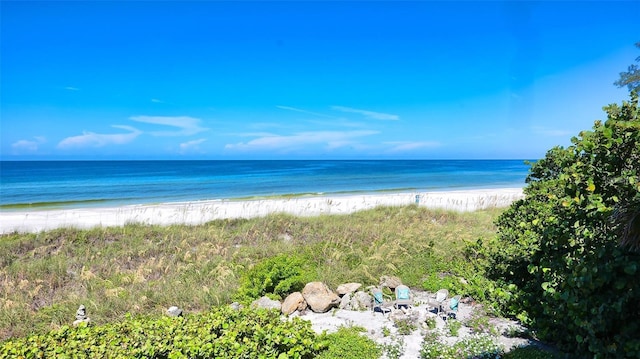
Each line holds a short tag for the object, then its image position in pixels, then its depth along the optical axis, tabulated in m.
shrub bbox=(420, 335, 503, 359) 5.30
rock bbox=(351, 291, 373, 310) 7.22
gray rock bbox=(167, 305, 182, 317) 7.00
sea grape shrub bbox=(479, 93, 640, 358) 3.54
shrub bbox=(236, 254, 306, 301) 7.75
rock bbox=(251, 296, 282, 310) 7.16
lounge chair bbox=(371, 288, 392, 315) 6.94
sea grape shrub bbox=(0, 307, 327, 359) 4.90
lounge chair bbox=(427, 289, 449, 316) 6.74
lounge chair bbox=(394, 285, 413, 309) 6.96
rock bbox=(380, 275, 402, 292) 8.15
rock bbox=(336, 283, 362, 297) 7.85
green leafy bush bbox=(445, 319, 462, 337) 5.89
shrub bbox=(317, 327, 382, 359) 5.42
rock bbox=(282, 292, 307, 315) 7.23
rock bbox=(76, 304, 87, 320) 6.95
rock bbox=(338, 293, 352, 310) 7.28
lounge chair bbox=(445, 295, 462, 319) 6.50
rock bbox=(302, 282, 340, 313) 7.22
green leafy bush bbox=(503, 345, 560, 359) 5.11
